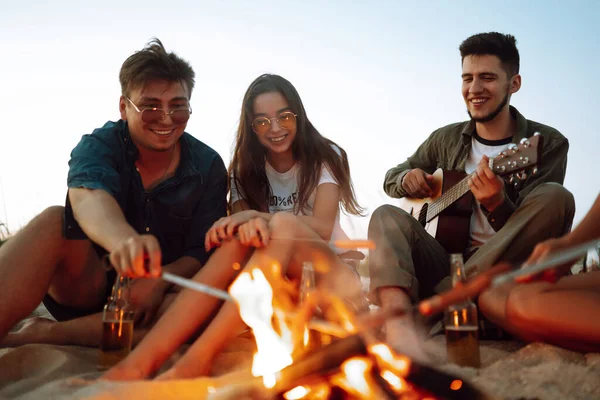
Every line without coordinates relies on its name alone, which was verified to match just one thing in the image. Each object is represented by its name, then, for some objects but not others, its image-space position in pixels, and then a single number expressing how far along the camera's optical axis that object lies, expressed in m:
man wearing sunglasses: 2.77
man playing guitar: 3.34
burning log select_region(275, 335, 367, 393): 1.55
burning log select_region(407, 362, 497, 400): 1.45
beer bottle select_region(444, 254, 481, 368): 2.64
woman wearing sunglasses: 2.42
